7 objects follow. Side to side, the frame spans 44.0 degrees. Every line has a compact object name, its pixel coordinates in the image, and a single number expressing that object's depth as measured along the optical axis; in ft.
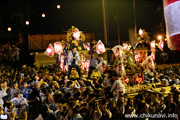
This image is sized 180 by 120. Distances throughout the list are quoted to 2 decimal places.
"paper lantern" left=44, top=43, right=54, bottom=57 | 43.11
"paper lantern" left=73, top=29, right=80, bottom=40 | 40.09
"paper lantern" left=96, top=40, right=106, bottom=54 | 41.91
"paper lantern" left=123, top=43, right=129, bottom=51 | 40.19
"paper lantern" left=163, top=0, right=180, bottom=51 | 6.86
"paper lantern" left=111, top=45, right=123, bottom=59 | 36.70
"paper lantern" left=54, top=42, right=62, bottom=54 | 41.37
